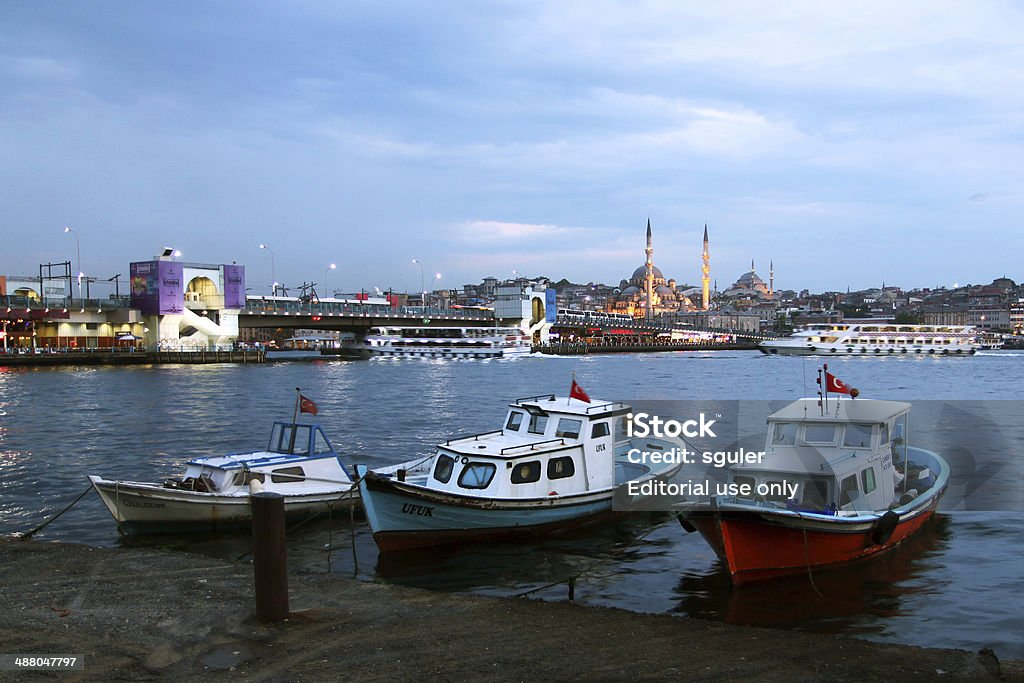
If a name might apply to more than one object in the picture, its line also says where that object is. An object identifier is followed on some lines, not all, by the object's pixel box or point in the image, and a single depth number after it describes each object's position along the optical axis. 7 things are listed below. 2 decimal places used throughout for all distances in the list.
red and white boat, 13.34
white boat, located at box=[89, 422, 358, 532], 16.84
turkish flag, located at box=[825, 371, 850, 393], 14.51
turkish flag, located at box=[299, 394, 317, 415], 18.11
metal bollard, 8.77
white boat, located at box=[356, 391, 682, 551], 15.56
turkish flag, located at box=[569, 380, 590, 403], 17.64
